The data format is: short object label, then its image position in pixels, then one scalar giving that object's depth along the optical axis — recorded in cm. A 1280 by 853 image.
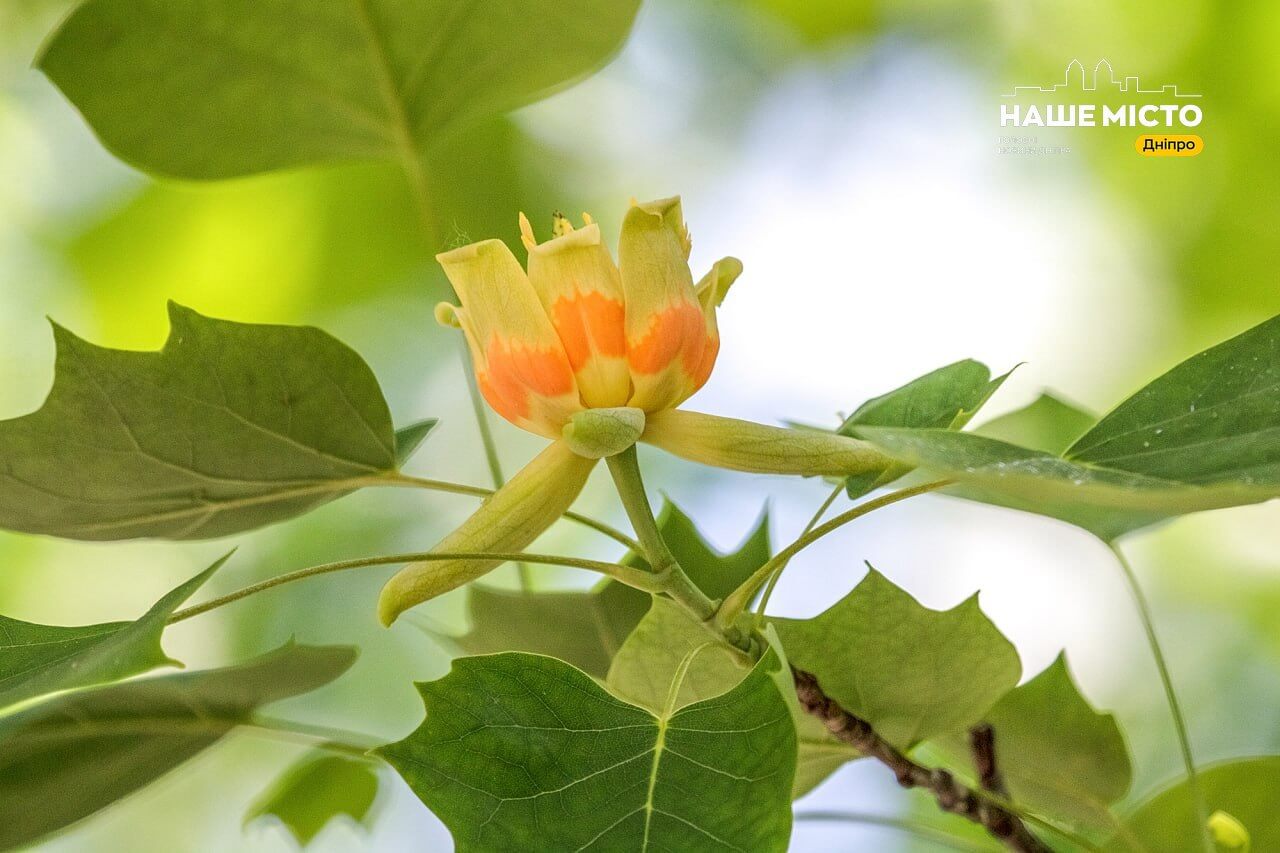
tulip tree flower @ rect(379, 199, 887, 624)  210
